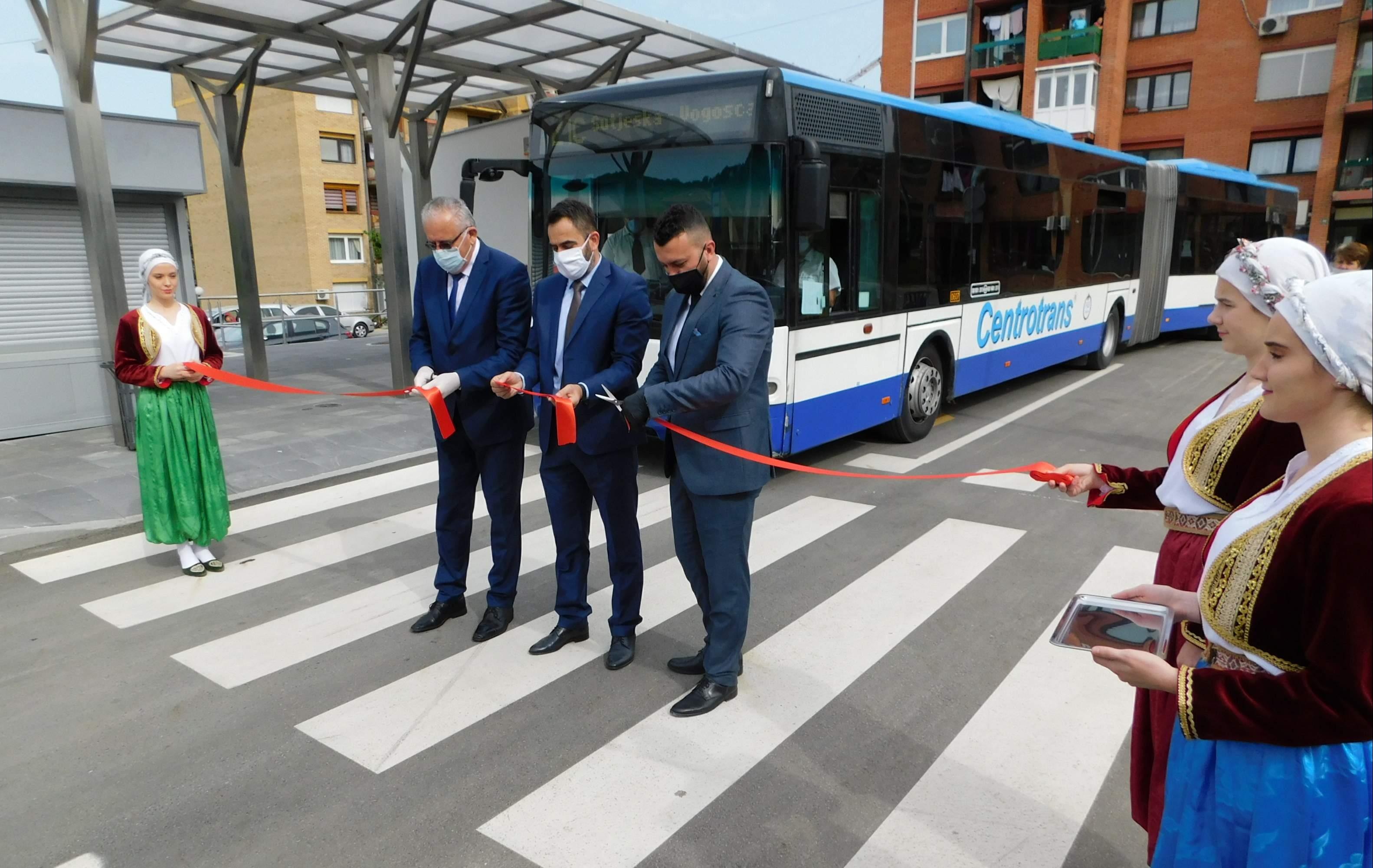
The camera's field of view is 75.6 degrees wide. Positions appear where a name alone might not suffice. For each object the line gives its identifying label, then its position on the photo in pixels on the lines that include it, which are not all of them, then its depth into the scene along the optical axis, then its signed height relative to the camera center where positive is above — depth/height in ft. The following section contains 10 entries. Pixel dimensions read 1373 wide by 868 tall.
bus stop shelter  29.48 +9.41
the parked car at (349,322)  90.53 -5.78
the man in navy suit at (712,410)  11.94 -2.03
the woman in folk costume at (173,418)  17.93 -3.08
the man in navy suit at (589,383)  13.85 -1.87
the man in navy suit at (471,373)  14.93 -1.79
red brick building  107.76 +24.61
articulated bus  22.66 +1.40
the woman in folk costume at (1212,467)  6.55 -1.84
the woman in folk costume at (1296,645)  4.87 -2.29
